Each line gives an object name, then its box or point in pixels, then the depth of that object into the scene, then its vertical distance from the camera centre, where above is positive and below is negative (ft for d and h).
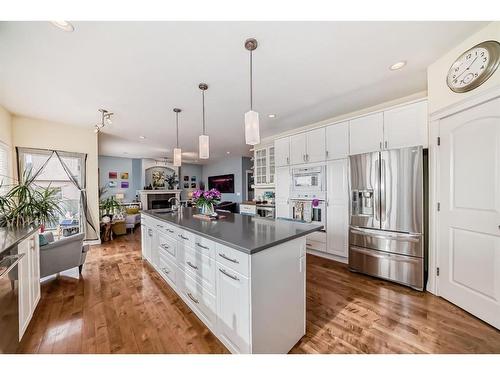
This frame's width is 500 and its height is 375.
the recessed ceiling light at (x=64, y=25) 4.85 +4.03
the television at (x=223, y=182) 27.55 +0.49
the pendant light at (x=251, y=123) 5.81 +1.82
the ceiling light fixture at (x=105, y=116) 10.77 +4.04
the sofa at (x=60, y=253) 8.04 -2.78
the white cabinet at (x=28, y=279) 5.13 -2.64
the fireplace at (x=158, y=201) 26.94 -1.98
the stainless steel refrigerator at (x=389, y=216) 7.64 -1.33
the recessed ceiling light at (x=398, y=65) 6.91 +4.17
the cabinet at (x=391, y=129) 8.14 +2.45
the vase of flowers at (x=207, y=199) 8.19 -0.54
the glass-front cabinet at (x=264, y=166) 16.80 +1.70
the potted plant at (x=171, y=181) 29.60 +0.80
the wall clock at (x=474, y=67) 5.39 +3.38
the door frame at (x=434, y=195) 7.12 -0.43
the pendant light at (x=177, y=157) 9.66 +1.45
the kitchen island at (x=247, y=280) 4.18 -2.30
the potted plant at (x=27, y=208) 6.84 -0.72
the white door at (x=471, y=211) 5.58 -0.87
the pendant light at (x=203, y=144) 7.90 +1.66
